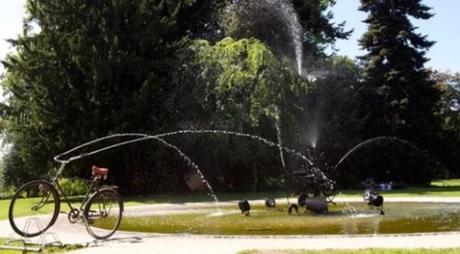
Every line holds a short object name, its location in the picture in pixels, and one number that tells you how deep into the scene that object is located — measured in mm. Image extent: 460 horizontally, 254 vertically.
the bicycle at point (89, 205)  11453
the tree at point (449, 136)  42531
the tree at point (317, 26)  43156
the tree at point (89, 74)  29250
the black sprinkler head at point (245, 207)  16472
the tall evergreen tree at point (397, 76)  37625
